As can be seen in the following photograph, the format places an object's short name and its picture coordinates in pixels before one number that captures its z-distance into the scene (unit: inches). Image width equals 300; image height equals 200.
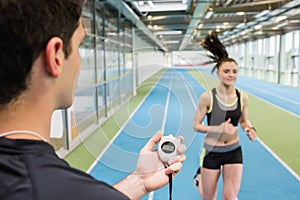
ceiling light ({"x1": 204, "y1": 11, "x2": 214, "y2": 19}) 454.1
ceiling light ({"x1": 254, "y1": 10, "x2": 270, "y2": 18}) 474.3
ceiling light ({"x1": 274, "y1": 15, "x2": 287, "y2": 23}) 554.8
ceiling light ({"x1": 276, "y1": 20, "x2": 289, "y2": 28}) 637.3
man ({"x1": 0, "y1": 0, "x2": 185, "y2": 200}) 25.1
